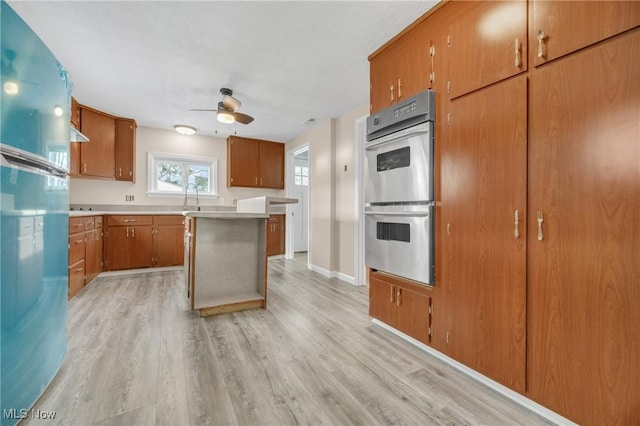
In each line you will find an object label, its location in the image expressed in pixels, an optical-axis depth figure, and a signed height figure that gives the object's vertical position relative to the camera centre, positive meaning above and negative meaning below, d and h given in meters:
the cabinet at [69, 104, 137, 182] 3.85 +1.01
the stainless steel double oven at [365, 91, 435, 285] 1.88 +0.18
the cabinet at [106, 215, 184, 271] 4.09 -0.48
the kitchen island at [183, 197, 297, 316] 2.58 -0.49
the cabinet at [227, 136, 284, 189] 5.39 +1.03
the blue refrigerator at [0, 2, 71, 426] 1.13 -0.01
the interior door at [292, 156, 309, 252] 6.58 +0.16
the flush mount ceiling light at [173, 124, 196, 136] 4.38 +1.36
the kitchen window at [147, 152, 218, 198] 4.89 +0.71
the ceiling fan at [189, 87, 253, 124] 3.21 +1.29
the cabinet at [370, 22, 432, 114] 1.97 +1.15
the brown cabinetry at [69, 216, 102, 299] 3.02 -0.50
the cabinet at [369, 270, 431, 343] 1.94 -0.73
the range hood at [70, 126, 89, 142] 3.24 +0.93
